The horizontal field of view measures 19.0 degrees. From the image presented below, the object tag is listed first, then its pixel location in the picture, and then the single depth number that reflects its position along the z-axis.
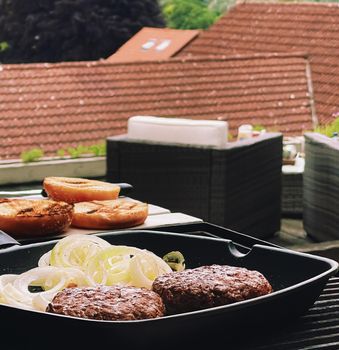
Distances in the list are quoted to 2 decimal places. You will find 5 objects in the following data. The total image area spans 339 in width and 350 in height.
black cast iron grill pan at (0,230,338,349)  1.55
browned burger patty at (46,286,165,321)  1.60
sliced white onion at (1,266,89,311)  1.72
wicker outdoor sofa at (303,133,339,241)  6.34
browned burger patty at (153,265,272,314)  1.70
